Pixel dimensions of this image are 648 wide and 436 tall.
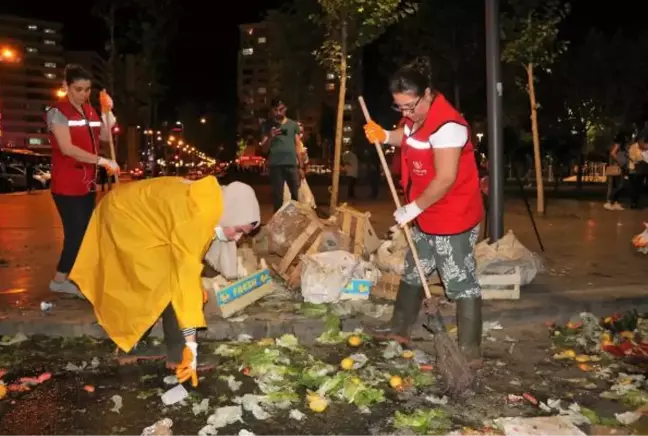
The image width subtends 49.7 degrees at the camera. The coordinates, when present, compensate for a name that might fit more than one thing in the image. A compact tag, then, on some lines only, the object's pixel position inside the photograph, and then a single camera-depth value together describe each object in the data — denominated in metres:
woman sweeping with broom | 4.37
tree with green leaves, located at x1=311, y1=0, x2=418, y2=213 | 12.49
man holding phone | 9.71
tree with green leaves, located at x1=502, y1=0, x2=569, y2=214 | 13.68
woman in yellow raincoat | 3.99
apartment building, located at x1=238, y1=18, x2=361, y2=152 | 142.76
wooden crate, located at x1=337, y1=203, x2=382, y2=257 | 7.21
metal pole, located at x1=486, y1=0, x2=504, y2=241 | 7.71
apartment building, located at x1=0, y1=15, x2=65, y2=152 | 129.75
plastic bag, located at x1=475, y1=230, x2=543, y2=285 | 6.64
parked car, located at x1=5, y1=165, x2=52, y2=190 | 27.87
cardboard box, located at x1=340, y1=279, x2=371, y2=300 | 6.34
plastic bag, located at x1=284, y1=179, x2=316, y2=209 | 9.35
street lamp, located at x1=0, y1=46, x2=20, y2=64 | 33.47
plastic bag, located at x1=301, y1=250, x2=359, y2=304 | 6.18
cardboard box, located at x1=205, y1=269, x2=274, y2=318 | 5.75
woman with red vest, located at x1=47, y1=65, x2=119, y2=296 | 5.98
